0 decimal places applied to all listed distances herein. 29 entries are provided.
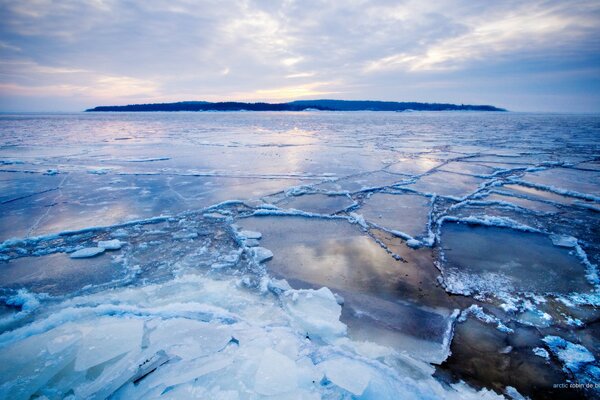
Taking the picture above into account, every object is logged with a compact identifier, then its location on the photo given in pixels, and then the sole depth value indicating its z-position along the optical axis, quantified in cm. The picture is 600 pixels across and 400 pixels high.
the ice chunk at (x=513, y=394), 139
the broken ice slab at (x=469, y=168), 619
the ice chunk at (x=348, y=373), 139
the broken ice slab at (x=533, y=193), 426
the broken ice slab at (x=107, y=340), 155
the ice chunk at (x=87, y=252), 270
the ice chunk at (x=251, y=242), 294
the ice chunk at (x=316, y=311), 180
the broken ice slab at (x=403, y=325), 168
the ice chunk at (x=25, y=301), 200
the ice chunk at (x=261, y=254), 266
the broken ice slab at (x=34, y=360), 140
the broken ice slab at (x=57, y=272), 227
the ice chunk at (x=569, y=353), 157
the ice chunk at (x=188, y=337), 162
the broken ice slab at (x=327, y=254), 236
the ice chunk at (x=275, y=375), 136
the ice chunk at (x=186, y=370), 142
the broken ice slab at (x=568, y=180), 467
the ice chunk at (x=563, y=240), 287
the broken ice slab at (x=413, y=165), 632
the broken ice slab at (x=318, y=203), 396
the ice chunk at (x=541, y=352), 161
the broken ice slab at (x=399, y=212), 335
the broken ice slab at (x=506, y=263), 225
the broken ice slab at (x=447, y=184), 472
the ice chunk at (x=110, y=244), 286
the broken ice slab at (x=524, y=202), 391
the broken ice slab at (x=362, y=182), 499
